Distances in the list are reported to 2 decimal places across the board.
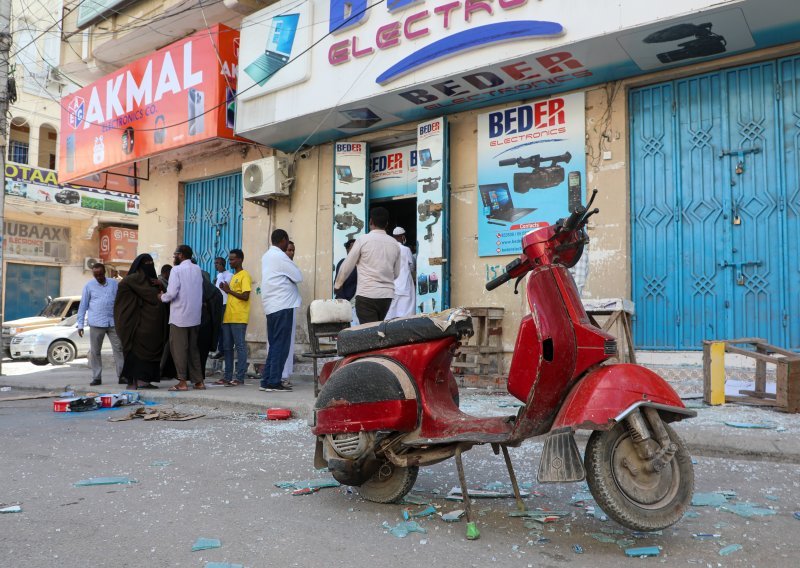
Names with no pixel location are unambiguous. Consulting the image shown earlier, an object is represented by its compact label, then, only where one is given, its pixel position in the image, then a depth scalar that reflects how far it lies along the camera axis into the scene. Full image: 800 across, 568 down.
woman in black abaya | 8.16
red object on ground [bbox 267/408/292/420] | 6.23
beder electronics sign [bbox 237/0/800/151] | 6.02
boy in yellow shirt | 8.42
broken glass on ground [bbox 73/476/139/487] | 3.73
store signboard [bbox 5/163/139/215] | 21.00
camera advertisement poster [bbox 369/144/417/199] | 9.48
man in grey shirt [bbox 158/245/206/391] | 7.92
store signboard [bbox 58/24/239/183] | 10.05
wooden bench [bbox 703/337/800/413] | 5.28
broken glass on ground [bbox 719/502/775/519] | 3.09
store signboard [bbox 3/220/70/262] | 22.23
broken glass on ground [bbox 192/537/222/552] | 2.66
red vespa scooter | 2.63
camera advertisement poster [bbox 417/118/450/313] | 8.42
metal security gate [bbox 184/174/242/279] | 11.73
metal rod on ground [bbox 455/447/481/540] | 2.79
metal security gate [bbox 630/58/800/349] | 6.32
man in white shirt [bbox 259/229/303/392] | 7.57
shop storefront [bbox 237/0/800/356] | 6.34
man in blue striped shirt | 8.82
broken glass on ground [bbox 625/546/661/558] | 2.56
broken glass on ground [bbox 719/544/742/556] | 2.56
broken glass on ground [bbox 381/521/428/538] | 2.89
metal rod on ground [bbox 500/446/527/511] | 3.14
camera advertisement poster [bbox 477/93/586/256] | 7.48
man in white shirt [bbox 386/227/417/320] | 8.50
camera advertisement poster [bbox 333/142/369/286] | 9.58
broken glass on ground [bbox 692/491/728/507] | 3.27
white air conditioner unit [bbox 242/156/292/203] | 10.16
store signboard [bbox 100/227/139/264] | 24.20
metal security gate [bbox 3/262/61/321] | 22.52
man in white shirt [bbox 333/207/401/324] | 5.64
